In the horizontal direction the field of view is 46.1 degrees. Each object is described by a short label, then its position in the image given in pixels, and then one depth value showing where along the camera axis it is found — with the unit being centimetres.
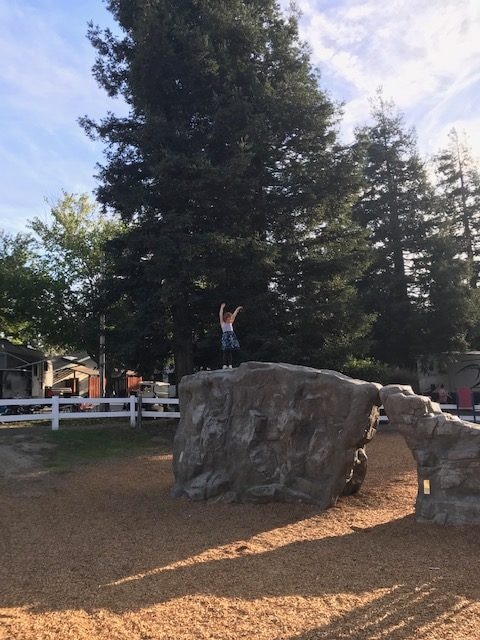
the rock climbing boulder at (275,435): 805
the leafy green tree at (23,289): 2603
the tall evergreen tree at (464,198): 3250
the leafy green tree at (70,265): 2628
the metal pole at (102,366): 1856
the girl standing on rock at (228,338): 1147
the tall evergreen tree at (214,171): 1531
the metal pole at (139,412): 1570
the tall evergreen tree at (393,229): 2433
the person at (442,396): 1911
